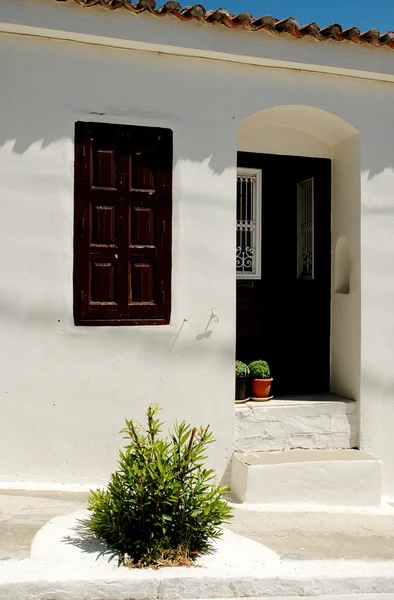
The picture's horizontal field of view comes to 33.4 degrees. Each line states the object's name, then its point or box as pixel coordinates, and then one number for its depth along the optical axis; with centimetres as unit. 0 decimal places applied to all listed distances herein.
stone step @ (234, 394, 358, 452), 636
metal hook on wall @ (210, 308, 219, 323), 621
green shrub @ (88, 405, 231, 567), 421
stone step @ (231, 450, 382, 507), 593
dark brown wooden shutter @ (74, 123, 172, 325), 586
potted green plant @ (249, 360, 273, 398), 677
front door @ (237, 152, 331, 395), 737
